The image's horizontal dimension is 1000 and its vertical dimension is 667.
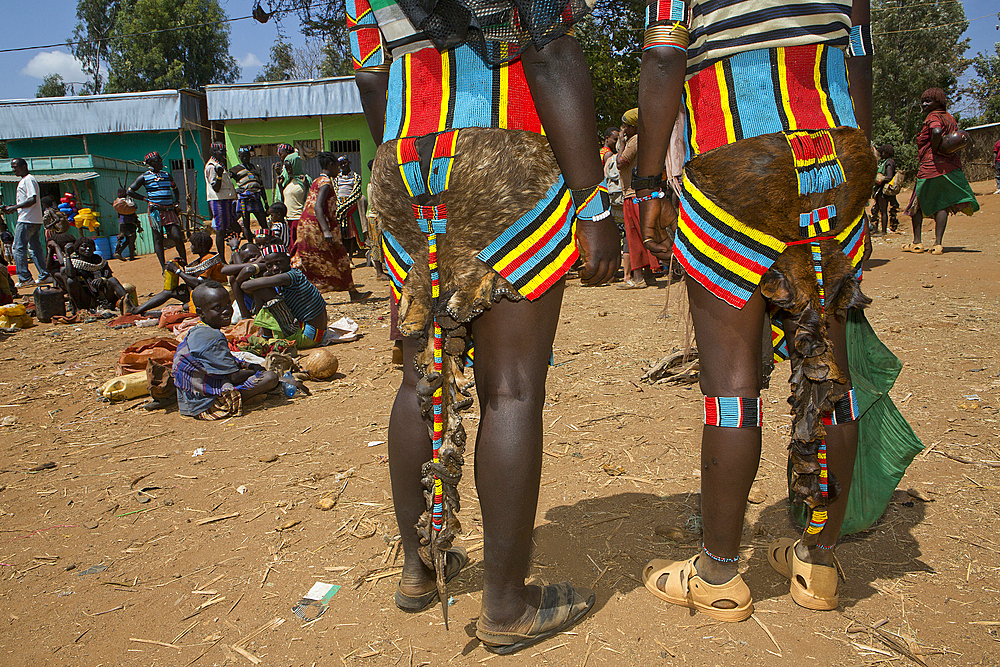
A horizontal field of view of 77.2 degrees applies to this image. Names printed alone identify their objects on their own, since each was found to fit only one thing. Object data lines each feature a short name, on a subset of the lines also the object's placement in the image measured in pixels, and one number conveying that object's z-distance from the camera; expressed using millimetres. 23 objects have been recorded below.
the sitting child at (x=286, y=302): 5887
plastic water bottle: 4789
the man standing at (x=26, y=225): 10445
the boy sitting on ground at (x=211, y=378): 4434
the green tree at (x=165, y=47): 32625
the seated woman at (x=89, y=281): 8711
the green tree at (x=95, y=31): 36856
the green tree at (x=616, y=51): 14719
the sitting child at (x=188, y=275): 7716
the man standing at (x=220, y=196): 11812
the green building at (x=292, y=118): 19641
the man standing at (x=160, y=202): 10469
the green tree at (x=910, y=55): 26312
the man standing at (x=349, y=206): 9422
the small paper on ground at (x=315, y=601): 2172
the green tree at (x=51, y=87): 42500
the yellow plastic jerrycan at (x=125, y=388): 4859
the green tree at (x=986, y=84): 31469
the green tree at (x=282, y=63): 44625
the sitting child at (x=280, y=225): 9352
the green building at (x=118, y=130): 20328
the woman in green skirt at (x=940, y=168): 8016
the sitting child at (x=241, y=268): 6434
